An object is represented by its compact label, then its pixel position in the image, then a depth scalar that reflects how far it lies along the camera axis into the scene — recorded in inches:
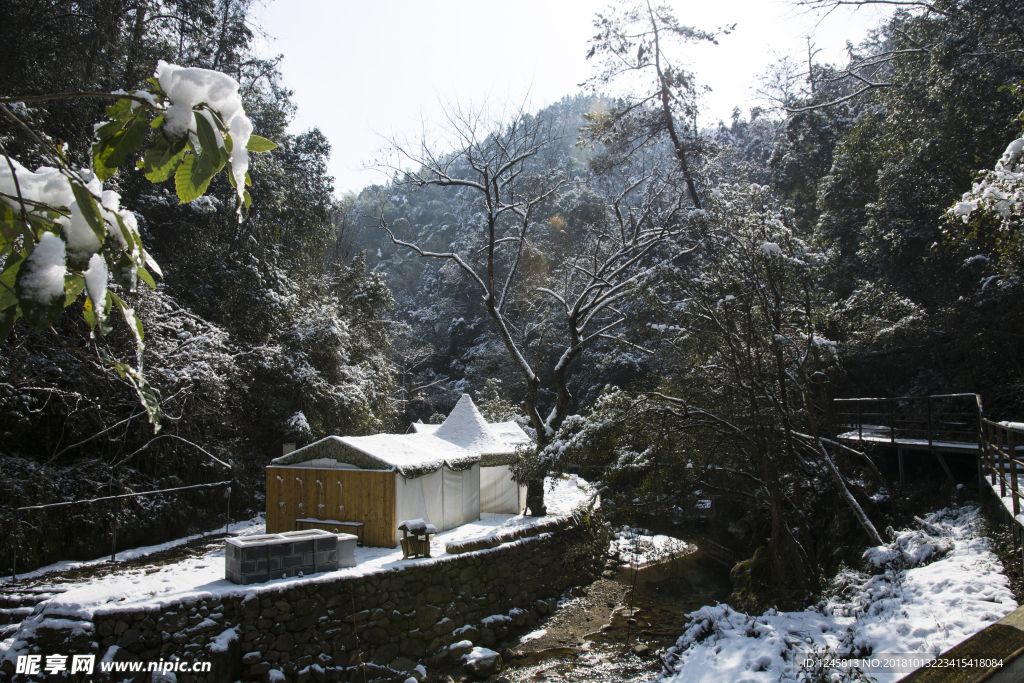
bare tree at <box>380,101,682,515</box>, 452.4
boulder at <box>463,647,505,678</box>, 293.1
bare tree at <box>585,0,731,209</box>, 416.8
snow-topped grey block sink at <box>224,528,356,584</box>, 284.7
